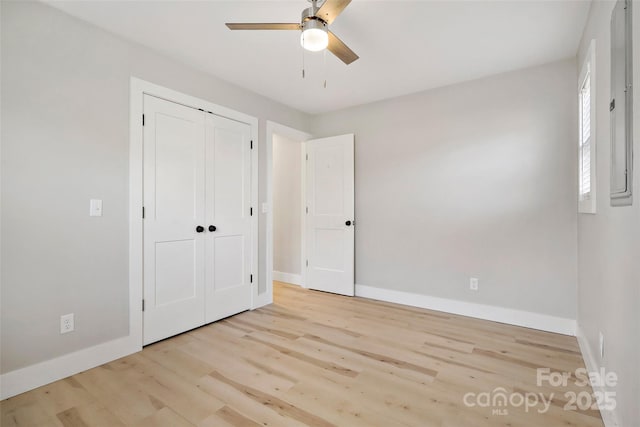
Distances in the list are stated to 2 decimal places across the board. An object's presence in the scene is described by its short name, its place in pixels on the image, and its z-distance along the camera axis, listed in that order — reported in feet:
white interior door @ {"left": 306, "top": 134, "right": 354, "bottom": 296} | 13.15
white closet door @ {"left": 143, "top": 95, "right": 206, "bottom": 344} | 8.42
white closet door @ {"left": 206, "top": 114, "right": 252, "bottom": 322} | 10.04
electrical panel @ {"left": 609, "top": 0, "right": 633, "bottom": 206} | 3.75
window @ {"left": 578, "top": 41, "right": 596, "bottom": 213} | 6.33
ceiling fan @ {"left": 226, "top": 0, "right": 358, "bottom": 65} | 5.53
